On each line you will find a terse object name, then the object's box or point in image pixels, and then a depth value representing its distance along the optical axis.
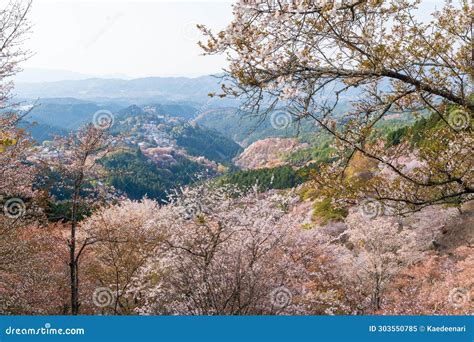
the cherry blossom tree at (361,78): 6.68
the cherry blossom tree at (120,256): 18.99
